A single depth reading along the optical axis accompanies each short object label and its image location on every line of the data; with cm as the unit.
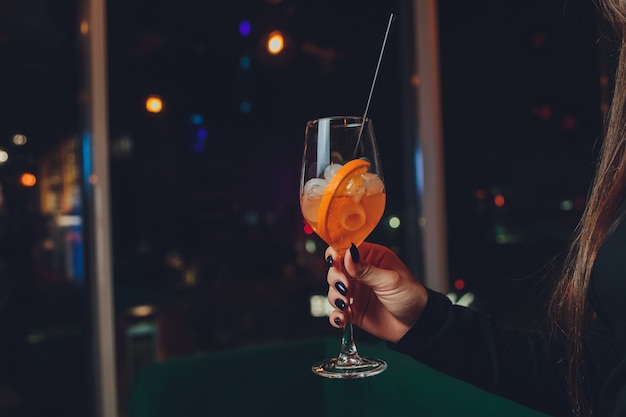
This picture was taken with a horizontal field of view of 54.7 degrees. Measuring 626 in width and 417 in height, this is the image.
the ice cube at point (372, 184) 108
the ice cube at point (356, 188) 105
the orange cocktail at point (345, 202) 105
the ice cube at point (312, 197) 109
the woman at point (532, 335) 104
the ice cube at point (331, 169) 108
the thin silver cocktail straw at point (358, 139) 112
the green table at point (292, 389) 161
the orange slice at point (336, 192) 104
